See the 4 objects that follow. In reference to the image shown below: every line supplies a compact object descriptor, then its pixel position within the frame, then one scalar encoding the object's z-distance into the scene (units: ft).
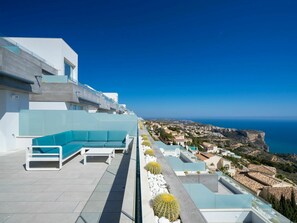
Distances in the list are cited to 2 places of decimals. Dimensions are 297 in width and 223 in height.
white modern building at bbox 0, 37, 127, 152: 24.68
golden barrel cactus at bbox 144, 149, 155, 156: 16.96
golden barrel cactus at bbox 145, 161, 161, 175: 12.25
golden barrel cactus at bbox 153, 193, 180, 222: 7.18
